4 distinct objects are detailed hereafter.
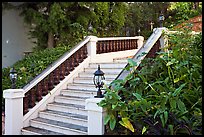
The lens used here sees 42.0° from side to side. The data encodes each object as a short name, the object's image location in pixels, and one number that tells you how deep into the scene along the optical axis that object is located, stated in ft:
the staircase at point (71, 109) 15.99
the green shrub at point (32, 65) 23.92
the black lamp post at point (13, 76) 16.58
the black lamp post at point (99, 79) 13.65
